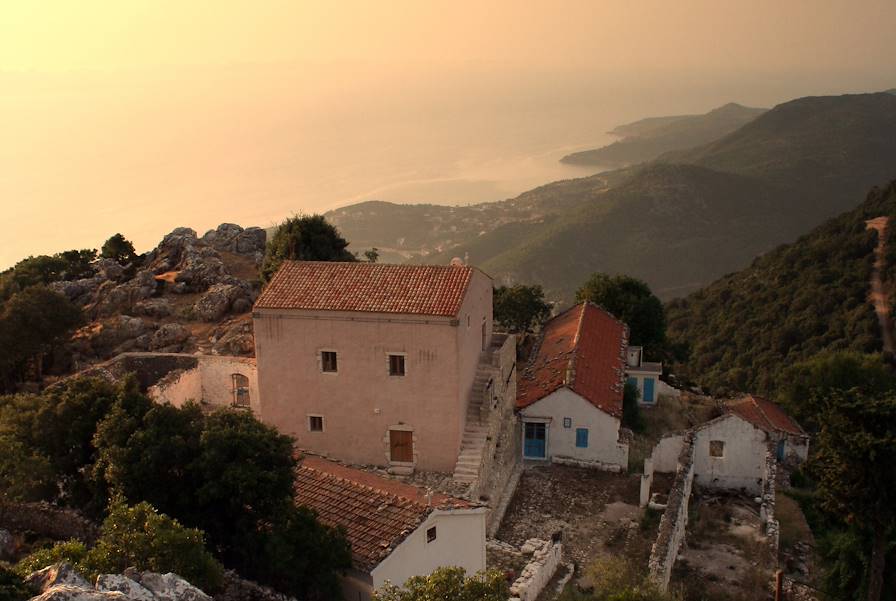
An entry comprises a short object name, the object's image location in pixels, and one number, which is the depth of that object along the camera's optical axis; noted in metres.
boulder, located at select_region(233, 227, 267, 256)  46.12
